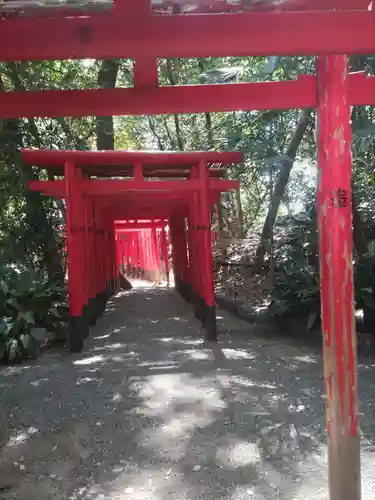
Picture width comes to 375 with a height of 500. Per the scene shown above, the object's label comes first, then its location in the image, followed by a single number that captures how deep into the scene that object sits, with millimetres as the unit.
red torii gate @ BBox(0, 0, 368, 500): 2016
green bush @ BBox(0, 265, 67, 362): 6227
